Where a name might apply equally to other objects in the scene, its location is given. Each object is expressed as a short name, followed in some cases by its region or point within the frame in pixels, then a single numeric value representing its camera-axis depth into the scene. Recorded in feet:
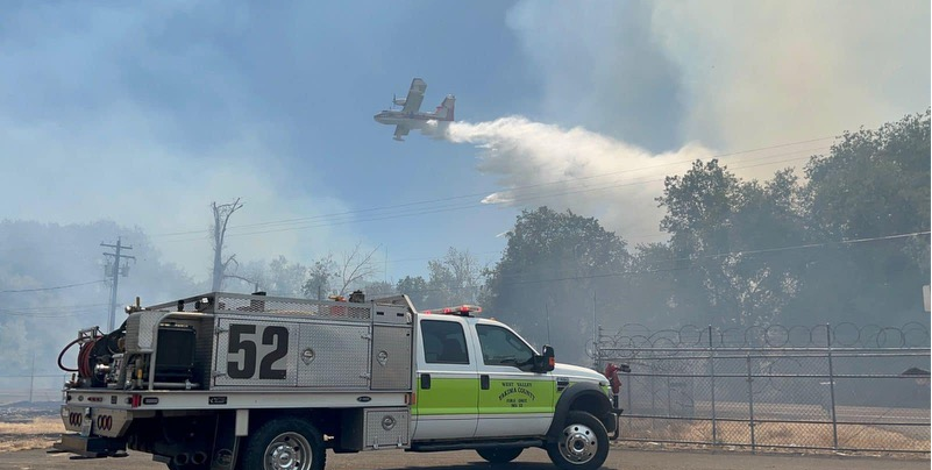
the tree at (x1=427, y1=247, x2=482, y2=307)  251.39
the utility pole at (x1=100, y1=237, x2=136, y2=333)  203.59
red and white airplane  163.94
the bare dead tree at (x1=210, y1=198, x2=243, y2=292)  192.95
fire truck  28.04
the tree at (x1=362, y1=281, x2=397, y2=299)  238.07
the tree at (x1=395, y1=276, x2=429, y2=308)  245.65
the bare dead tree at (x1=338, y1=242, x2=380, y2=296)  162.12
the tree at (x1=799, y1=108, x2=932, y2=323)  134.51
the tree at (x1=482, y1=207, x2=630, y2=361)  196.24
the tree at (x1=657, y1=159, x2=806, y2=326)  161.48
